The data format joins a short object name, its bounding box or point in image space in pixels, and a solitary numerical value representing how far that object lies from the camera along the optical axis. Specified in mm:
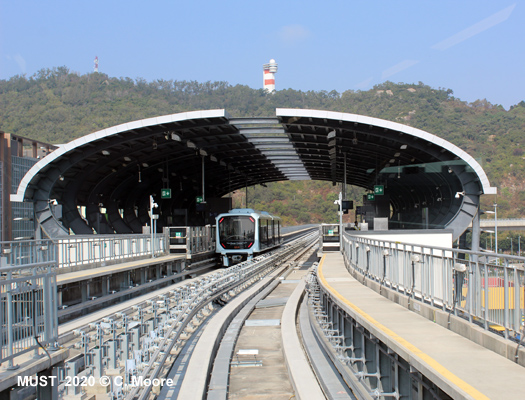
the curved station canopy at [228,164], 29234
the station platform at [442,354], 4812
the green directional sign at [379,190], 40719
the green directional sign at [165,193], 39531
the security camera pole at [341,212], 30994
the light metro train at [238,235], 33531
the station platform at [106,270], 15906
